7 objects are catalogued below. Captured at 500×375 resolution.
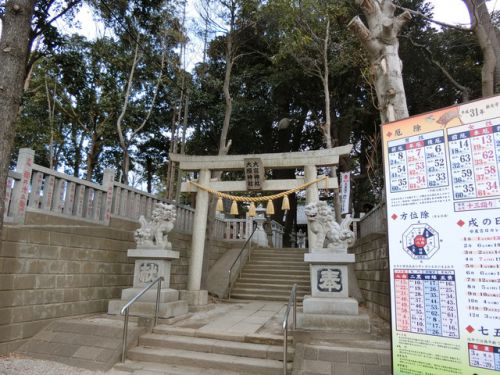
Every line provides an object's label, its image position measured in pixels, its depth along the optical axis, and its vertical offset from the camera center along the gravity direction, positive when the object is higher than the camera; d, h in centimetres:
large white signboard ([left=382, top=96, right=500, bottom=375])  256 +19
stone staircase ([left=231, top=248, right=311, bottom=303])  1087 -55
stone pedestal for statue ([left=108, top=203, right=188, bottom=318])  672 -23
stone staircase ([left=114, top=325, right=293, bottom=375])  509 -147
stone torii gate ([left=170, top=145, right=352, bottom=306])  877 +198
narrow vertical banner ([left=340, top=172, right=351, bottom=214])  1265 +248
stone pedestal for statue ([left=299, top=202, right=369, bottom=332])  568 -27
